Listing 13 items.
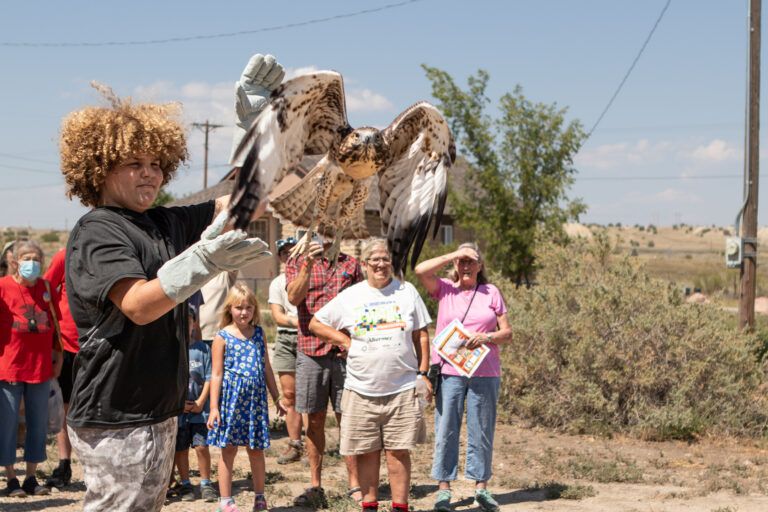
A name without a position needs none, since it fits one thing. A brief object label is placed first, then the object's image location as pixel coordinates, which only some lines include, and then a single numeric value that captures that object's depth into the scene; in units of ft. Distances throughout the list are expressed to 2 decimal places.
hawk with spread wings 11.66
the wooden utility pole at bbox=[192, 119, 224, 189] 130.82
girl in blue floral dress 17.46
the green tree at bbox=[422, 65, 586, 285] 57.72
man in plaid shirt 19.25
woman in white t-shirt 16.42
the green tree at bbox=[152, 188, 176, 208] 127.15
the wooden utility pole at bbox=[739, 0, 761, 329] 34.40
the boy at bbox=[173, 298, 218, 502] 19.02
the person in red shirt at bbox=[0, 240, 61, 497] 18.75
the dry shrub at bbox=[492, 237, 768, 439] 25.80
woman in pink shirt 18.44
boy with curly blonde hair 8.07
